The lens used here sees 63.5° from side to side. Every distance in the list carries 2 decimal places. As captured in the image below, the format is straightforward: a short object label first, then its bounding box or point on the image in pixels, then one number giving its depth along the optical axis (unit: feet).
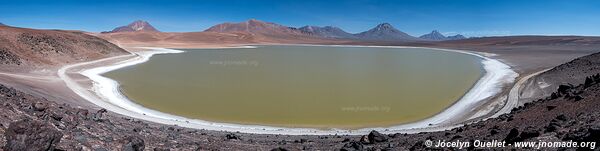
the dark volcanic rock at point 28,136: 18.10
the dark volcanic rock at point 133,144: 22.30
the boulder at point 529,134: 21.66
